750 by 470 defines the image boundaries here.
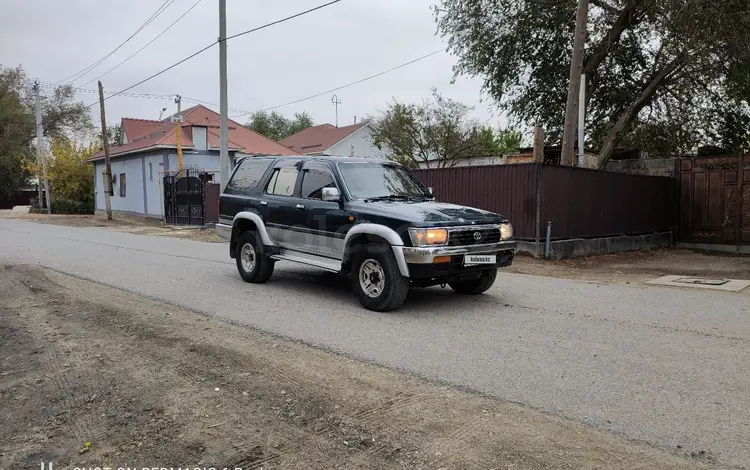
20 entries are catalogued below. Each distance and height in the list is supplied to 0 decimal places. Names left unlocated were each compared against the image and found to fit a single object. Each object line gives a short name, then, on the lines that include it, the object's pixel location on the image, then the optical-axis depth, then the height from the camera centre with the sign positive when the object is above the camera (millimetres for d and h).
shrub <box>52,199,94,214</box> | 42125 -892
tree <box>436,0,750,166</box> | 18125 +3991
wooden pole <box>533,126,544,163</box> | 13211 +1099
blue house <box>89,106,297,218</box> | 30000 +2279
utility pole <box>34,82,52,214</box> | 39031 +3203
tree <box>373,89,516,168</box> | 29656 +3010
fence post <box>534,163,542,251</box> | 12758 -325
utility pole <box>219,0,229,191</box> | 18812 +3952
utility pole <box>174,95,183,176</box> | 27641 +2564
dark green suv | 6812 -466
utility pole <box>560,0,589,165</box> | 13414 +2504
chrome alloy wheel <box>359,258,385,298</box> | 7021 -1057
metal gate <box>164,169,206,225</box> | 25250 -182
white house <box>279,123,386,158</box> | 44781 +4190
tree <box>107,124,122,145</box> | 72338 +8143
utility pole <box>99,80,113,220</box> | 30688 +1875
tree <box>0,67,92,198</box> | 49531 +6877
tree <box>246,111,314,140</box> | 72812 +9077
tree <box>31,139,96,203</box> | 41034 +1651
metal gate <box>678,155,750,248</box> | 15359 -273
